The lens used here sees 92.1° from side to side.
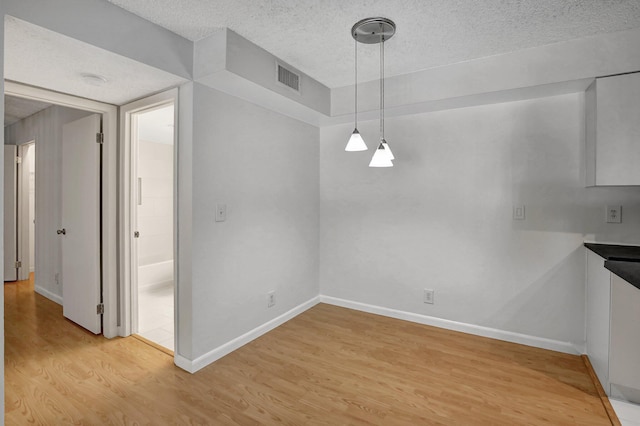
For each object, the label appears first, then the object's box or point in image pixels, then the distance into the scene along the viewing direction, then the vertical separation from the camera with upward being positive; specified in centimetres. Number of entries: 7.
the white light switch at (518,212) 277 -3
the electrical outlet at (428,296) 320 -91
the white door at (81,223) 289 -17
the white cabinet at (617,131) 215 +56
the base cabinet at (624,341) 188 -82
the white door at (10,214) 457 -13
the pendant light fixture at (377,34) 207 +124
